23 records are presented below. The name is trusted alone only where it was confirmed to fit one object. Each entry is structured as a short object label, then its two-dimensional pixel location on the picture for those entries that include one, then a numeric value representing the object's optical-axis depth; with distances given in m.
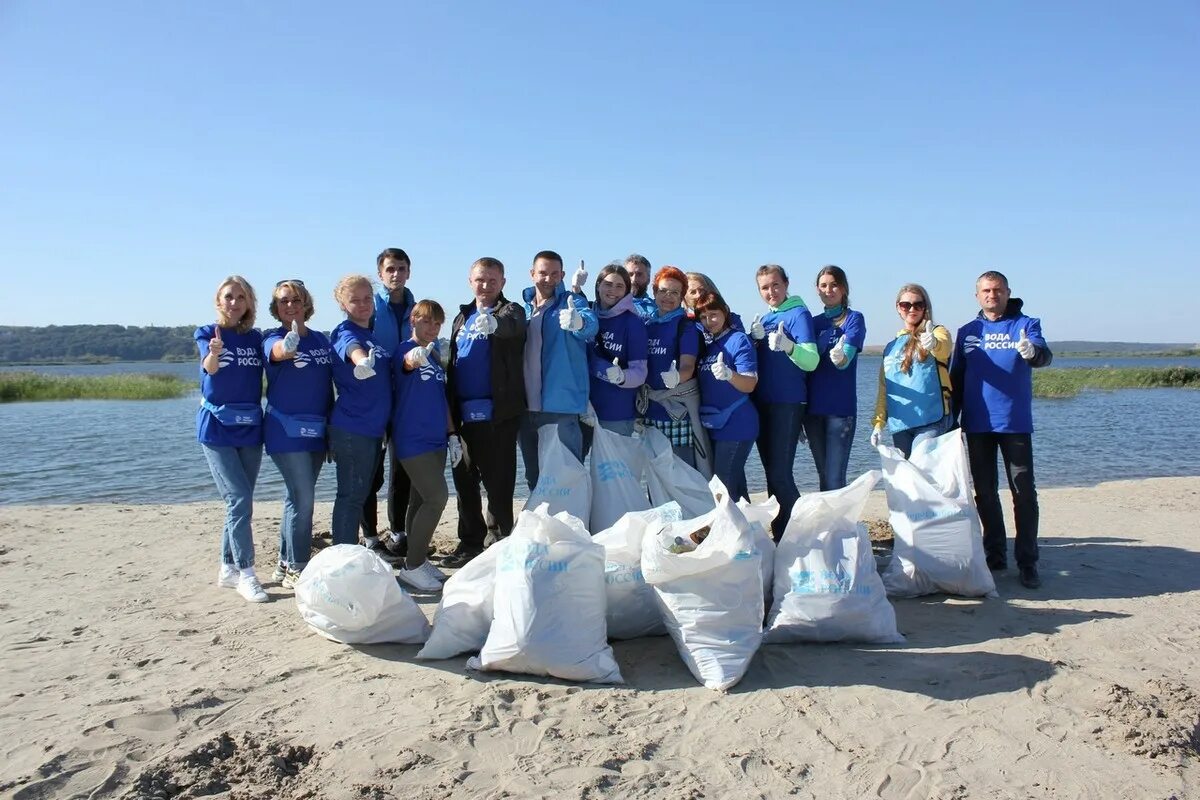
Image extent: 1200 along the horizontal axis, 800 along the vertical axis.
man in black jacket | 4.48
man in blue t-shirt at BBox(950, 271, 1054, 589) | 4.38
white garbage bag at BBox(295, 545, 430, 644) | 3.26
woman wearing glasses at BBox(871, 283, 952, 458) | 4.44
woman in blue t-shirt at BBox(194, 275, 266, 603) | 4.10
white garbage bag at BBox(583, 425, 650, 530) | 4.36
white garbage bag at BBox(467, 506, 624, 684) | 3.00
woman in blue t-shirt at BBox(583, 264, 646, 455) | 4.52
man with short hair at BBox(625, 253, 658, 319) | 5.03
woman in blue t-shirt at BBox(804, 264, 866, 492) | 4.66
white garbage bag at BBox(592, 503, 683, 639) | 3.40
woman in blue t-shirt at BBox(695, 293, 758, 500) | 4.43
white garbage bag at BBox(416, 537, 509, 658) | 3.26
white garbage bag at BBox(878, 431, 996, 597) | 4.00
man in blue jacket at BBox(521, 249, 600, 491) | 4.45
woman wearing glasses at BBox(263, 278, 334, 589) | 4.18
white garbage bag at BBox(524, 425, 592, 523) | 4.23
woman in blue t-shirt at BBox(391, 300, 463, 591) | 4.28
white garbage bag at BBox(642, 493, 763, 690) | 3.01
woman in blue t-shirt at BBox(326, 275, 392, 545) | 4.24
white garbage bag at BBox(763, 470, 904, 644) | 3.36
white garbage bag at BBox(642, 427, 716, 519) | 4.30
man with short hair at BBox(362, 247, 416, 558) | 4.91
